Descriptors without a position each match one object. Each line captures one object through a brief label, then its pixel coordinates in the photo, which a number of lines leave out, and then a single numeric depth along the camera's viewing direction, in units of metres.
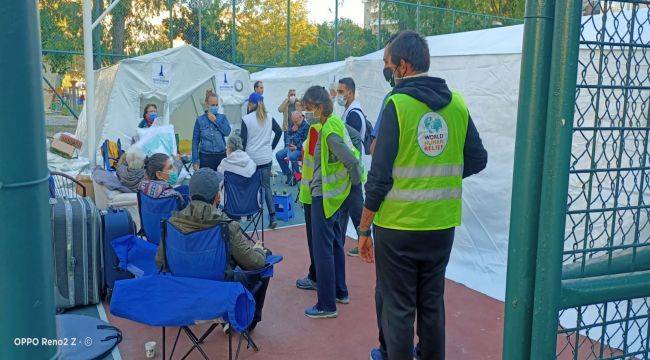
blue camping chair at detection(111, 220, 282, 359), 3.08
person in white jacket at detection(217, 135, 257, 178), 6.07
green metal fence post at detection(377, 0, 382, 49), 20.02
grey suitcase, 4.44
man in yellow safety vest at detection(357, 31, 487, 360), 2.82
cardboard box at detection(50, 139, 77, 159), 8.98
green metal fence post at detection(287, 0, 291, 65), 16.99
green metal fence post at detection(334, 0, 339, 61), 18.22
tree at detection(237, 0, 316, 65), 29.54
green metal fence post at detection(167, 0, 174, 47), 15.62
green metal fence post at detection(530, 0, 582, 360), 1.28
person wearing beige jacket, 11.57
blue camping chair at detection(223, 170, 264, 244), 6.04
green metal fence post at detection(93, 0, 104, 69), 13.90
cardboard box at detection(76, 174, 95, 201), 7.25
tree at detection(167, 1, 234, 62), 15.99
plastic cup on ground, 3.81
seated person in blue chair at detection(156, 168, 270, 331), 3.48
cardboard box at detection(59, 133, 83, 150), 9.20
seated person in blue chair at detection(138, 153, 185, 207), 4.65
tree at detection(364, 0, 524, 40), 20.39
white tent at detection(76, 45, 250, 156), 11.09
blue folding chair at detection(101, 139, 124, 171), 7.81
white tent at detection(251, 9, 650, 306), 4.95
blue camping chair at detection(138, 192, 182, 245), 4.59
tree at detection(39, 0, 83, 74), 14.69
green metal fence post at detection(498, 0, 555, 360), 1.32
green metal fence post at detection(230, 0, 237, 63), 15.52
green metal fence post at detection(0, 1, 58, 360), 1.72
